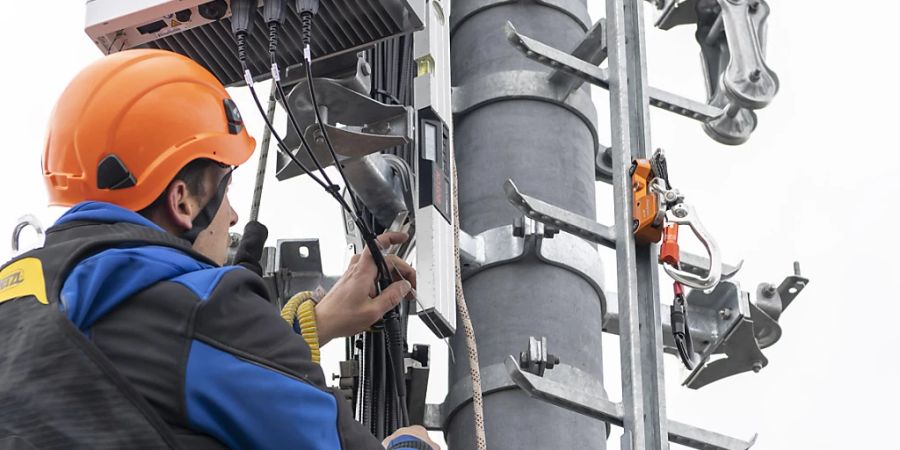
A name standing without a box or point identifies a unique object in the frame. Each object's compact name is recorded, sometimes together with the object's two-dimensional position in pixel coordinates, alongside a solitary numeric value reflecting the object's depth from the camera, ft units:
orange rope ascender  13.44
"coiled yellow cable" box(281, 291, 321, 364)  12.67
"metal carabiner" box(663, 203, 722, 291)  13.26
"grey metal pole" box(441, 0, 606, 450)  13.67
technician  8.60
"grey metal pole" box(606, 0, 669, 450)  12.88
